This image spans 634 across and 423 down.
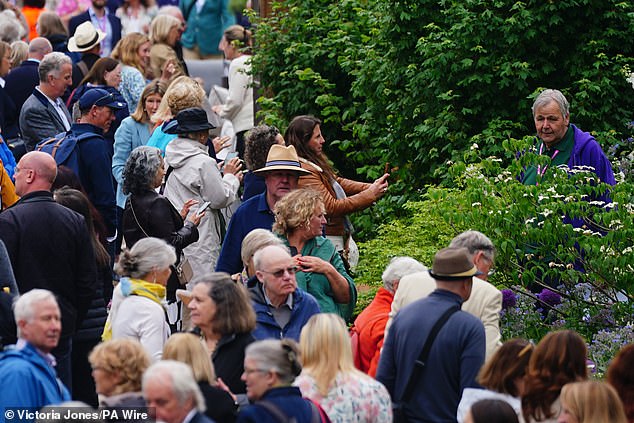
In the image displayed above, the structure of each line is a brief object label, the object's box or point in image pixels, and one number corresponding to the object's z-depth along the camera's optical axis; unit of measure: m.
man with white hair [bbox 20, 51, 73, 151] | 26.47
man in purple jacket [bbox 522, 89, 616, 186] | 21.17
